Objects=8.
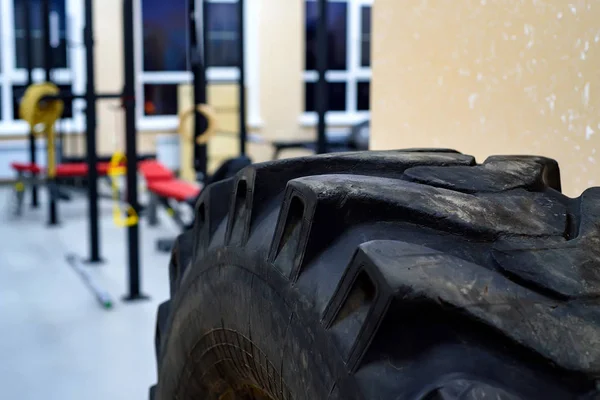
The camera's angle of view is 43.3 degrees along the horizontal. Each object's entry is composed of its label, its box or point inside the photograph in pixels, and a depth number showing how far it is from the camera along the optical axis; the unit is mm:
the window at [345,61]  9250
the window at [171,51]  8648
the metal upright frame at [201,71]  3740
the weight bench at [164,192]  4555
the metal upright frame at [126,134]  3320
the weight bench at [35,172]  5773
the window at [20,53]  7941
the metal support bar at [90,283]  3342
